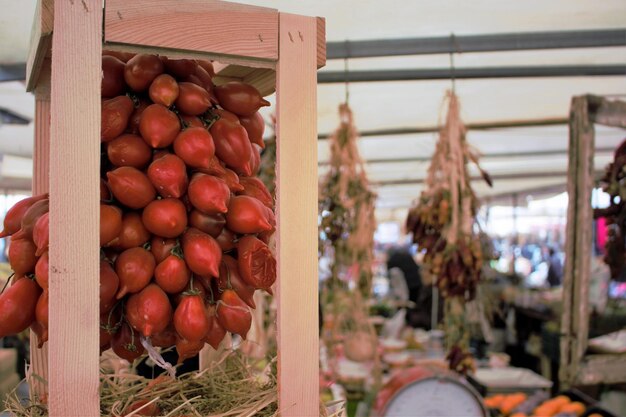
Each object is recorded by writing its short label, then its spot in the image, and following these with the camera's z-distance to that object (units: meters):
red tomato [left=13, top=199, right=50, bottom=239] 0.97
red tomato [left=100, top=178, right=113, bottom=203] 0.98
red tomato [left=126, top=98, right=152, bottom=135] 1.03
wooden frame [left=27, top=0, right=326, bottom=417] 0.84
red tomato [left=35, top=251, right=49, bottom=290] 0.90
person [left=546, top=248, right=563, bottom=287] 9.20
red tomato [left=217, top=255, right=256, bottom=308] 1.04
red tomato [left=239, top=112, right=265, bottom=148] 1.18
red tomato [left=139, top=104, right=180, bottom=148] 0.98
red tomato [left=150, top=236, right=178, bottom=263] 0.98
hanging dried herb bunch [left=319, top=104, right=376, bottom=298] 3.05
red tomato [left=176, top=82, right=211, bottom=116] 1.04
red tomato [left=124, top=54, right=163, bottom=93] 1.04
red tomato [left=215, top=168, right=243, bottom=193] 1.06
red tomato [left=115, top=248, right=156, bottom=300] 0.94
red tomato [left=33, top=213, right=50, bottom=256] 0.90
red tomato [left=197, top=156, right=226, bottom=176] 1.01
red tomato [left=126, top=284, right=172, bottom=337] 0.93
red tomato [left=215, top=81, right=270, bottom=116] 1.14
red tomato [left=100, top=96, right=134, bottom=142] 0.99
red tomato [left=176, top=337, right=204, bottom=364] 0.99
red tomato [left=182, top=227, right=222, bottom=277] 0.95
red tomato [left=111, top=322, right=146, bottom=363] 1.00
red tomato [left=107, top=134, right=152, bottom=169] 0.99
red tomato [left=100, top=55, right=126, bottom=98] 1.05
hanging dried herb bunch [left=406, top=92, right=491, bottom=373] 2.80
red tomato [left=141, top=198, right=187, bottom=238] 0.95
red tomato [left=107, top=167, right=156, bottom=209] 0.95
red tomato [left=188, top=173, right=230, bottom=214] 0.96
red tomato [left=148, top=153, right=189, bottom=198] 0.96
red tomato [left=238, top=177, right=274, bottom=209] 1.13
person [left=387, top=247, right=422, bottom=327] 8.11
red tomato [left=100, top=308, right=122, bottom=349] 0.98
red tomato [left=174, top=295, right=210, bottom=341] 0.94
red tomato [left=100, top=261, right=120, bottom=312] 0.92
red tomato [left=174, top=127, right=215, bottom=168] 0.99
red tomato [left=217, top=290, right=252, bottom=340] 1.01
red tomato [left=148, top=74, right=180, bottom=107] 1.01
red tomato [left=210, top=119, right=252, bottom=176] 1.07
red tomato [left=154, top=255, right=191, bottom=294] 0.96
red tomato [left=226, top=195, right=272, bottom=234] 1.03
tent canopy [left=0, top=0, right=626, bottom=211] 2.31
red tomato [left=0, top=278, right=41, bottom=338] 0.92
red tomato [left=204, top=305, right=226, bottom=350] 1.02
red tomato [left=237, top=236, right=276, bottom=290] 1.03
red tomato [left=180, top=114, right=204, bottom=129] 1.04
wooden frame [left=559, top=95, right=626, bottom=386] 2.42
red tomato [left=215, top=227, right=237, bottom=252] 1.05
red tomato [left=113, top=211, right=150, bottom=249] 0.97
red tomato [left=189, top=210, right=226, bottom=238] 1.01
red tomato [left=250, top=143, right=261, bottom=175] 1.17
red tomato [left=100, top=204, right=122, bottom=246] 0.92
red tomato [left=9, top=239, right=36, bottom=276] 0.96
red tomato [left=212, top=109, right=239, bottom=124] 1.10
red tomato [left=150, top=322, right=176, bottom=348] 1.01
